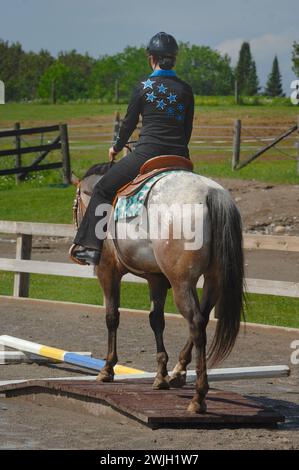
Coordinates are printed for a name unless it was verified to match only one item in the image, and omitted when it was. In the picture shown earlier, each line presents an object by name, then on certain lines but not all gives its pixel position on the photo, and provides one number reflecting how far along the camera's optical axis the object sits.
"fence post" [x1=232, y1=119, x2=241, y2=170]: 33.03
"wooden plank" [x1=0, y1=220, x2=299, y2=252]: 14.11
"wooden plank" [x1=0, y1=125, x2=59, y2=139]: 32.97
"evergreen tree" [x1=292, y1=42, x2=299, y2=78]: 73.25
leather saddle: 9.06
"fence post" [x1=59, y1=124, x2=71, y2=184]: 33.66
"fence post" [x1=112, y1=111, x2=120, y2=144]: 33.03
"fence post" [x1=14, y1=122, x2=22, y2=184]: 34.37
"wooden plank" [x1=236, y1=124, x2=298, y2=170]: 32.06
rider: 9.32
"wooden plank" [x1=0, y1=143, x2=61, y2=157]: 33.82
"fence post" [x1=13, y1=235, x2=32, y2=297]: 16.81
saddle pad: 8.90
